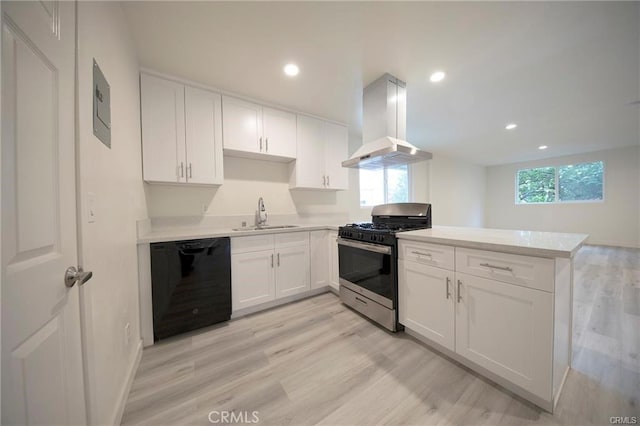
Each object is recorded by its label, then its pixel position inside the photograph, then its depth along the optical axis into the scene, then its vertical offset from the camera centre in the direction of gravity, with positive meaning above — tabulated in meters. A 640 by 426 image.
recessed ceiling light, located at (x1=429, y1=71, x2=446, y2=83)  2.20 +1.37
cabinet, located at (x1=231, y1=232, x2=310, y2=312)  2.23 -0.63
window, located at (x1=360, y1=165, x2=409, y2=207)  4.26 +0.49
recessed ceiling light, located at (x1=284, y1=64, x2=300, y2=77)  2.05 +1.35
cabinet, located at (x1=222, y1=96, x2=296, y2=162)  2.46 +0.96
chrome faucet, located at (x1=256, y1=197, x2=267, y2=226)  2.79 -0.04
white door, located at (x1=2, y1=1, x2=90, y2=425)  0.54 -0.02
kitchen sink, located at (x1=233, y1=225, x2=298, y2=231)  2.71 -0.21
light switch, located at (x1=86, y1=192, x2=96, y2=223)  0.93 +0.02
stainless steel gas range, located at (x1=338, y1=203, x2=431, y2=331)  1.92 -0.48
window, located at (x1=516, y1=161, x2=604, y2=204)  5.61 +0.67
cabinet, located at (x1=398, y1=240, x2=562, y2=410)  1.17 -0.71
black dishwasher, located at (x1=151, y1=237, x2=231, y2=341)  1.84 -0.65
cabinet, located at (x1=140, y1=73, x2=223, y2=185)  2.04 +0.79
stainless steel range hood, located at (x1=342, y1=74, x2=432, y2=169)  2.20 +0.91
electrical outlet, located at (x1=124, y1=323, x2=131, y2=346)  1.38 -0.79
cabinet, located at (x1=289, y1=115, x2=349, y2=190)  2.99 +0.79
